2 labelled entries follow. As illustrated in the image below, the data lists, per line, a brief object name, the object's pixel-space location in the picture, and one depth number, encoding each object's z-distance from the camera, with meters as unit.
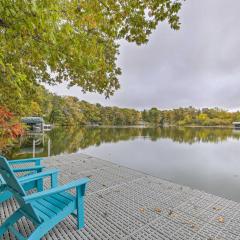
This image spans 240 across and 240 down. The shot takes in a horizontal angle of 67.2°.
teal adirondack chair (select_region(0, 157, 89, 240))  1.62
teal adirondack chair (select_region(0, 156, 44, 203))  2.40
